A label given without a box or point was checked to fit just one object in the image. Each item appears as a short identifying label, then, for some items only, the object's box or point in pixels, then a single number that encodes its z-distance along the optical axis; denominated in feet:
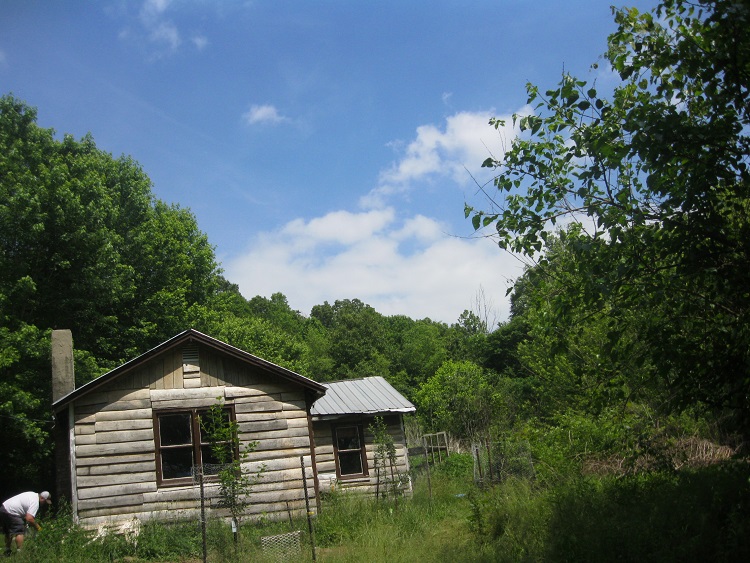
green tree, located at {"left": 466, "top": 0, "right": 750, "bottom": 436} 23.00
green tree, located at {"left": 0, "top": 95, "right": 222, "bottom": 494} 73.61
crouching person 43.62
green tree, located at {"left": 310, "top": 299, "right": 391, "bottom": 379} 177.78
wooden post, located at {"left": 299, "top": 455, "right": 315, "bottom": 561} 36.15
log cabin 47.50
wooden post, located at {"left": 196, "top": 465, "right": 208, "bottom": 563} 35.19
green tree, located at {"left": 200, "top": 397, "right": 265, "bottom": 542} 41.04
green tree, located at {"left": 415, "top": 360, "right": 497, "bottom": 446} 117.91
